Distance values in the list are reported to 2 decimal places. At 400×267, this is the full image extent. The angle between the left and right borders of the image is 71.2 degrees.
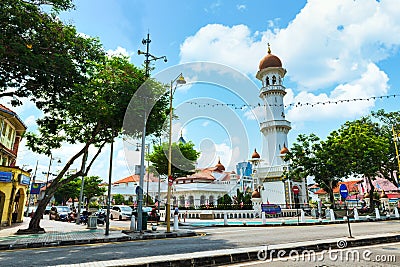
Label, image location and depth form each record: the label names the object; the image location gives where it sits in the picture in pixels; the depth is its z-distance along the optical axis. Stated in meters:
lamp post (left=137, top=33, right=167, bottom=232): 13.82
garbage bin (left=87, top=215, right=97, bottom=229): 17.73
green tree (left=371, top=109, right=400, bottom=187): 28.89
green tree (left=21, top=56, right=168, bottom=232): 14.02
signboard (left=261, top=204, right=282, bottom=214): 31.68
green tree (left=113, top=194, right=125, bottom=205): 57.01
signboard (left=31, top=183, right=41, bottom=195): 36.84
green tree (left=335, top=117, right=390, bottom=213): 24.61
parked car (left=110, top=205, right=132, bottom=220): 28.58
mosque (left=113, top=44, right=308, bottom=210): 39.22
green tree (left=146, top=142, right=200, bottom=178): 30.09
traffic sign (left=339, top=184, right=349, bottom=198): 11.11
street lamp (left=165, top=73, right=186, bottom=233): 14.61
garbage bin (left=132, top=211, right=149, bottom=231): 15.34
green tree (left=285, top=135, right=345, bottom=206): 25.89
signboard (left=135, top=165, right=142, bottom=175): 14.48
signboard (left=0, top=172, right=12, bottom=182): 20.05
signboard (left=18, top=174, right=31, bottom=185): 22.68
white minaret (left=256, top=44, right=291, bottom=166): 42.50
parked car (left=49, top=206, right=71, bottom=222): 31.05
